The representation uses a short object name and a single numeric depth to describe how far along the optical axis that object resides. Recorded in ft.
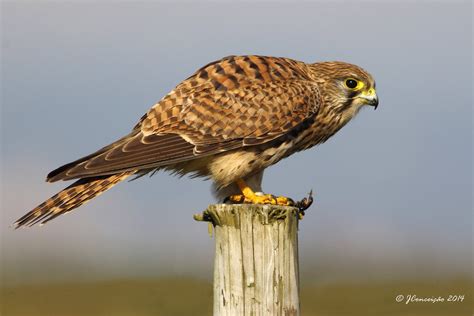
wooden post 34.06
